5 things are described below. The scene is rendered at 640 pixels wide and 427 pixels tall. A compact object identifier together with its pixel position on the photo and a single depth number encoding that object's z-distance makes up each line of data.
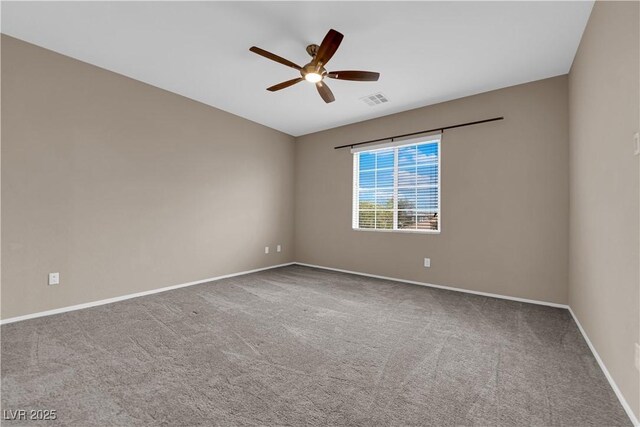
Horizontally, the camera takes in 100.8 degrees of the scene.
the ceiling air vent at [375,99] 3.74
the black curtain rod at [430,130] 3.55
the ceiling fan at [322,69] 2.16
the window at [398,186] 4.09
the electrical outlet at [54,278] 2.76
